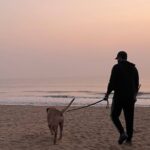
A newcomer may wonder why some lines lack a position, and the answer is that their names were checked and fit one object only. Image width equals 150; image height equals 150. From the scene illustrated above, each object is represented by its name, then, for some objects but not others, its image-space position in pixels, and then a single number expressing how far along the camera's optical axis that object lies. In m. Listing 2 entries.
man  8.28
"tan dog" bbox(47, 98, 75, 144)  9.05
